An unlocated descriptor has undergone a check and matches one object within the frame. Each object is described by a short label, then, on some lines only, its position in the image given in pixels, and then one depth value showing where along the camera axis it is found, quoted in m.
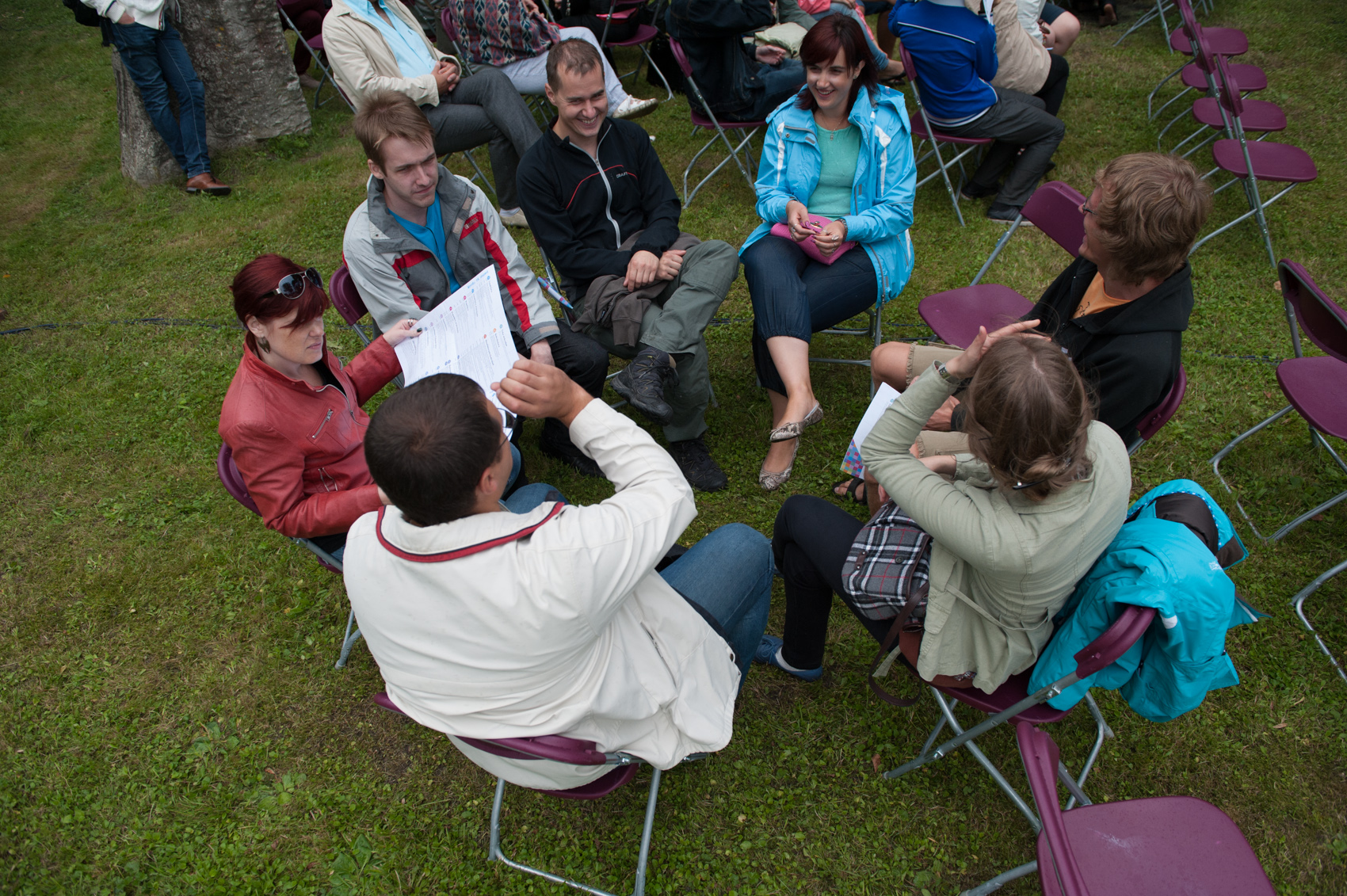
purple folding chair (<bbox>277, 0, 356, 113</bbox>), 6.39
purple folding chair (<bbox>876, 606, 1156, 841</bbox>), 1.53
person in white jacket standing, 5.09
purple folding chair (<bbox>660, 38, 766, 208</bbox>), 4.90
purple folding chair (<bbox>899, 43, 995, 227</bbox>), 4.62
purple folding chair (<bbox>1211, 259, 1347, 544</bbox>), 2.63
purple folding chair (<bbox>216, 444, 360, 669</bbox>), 2.14
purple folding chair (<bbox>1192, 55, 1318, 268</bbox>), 4.22
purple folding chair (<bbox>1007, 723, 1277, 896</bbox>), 1.50
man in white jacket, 1.34
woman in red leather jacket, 2.14
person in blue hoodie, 4.43
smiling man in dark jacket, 3.06
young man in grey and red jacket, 2.69
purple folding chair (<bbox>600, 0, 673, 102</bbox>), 6.09
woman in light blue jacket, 3.16
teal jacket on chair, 1.51
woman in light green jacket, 1.54
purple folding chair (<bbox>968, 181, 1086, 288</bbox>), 3.03
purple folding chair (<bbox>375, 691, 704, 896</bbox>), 1.48
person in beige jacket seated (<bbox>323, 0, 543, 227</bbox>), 4.36
